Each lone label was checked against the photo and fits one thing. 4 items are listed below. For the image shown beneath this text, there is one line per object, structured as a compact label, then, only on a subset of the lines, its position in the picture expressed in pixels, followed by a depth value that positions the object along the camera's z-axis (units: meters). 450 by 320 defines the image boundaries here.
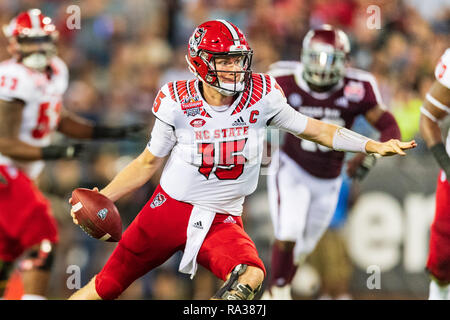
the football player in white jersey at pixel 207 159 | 11.23
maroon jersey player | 14.97
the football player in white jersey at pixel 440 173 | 12.99
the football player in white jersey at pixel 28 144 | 13.89
